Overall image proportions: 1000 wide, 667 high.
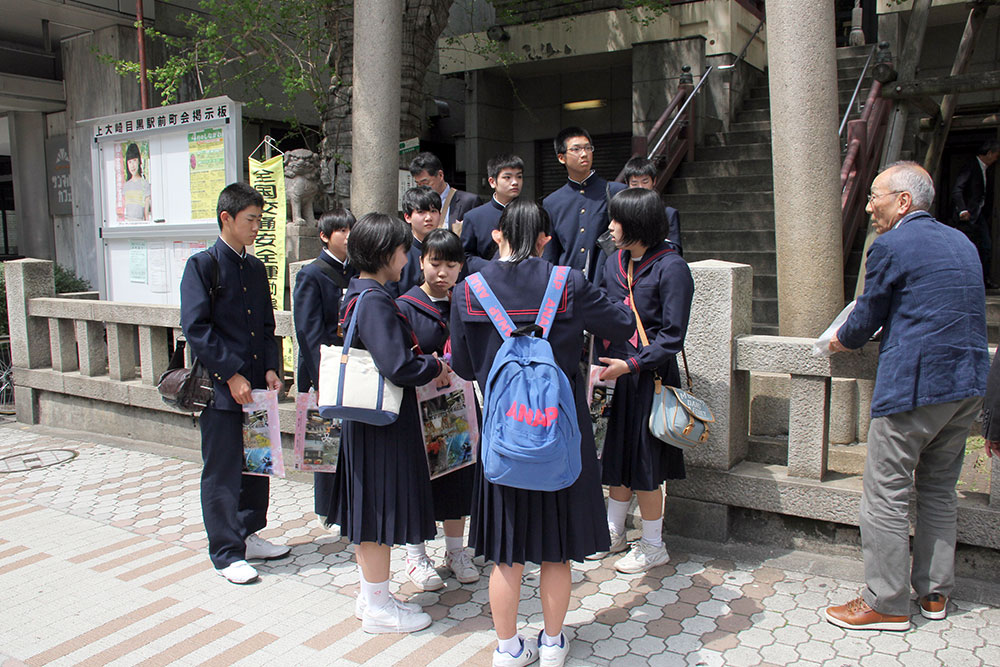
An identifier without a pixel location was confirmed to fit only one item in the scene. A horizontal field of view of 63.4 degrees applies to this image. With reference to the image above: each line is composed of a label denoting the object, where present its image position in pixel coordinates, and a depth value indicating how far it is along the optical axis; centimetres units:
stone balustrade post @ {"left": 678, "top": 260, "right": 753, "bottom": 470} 417
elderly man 316
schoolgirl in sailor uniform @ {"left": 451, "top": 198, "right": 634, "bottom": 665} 301
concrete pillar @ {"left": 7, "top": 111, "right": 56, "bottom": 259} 1214
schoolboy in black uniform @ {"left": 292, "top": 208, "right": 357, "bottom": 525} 419
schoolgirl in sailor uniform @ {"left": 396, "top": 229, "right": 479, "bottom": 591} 347
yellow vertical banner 676
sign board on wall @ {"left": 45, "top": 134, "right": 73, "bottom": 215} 1178
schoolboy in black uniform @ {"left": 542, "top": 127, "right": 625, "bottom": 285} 462
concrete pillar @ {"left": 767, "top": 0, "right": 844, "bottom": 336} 470
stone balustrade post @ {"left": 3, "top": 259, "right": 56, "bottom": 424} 746
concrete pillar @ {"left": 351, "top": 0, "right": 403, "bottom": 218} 644
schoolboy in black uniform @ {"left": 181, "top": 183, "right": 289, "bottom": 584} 404
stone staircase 861
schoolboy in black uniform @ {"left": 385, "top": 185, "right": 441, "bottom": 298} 450
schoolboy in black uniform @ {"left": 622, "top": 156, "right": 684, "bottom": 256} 508
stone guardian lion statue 704
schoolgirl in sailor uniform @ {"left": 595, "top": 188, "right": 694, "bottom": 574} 368
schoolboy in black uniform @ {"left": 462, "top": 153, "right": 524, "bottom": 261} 466
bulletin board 669
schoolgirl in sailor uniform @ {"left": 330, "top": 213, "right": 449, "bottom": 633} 338
